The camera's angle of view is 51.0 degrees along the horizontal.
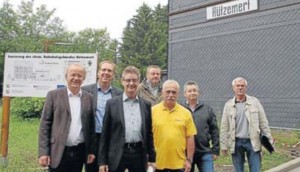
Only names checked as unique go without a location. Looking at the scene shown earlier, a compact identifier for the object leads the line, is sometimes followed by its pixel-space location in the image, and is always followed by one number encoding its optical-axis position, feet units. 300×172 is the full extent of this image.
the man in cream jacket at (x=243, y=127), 14.24
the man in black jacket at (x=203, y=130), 13.30
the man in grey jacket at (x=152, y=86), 13.88
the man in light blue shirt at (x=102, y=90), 12.17
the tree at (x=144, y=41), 146.87
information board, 19.81
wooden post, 20.43
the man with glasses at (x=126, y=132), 10.99
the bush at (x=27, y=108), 44.88
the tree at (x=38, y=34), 131.98
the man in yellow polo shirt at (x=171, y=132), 11.59
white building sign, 39.94
